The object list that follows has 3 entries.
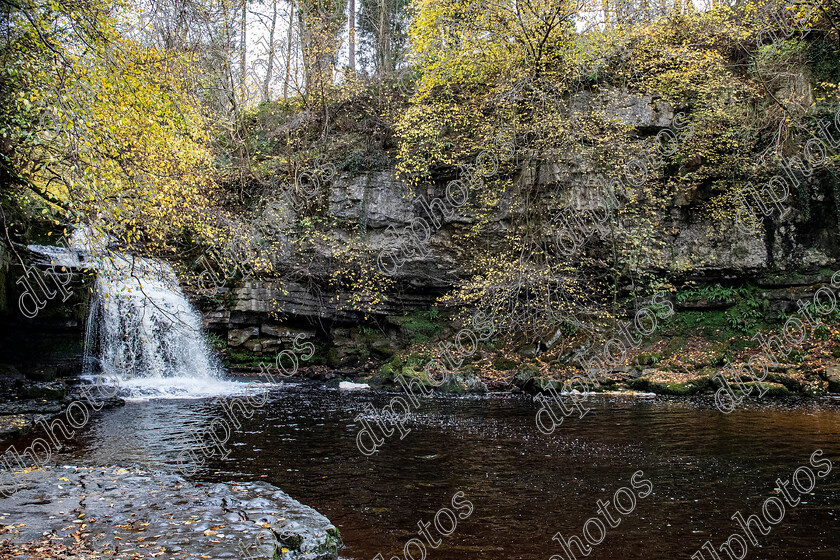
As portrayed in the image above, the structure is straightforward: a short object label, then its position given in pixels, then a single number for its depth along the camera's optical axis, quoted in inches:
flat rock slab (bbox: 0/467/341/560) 148.6
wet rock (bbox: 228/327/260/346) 704.4
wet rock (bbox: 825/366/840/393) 479.5
